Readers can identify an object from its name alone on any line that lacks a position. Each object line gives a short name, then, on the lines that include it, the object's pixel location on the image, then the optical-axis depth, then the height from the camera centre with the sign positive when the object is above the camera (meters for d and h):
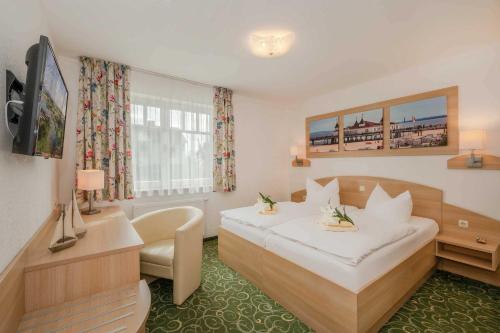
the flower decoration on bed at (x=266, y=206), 3.02 -0.59
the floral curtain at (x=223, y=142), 3.98 +0.41
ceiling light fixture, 2.34 +1.35
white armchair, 2.13 -0.91
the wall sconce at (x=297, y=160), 4.72 +0.08
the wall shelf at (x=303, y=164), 4.69 -0.01
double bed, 1.68 -0.99
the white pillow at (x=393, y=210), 2.74 -0.60
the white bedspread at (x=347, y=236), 1.79 -0.68
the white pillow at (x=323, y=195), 3.75 -0.54
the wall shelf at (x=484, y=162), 2.55 +0.00
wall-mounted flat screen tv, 1.09 +0.34
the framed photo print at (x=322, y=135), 4.18 +0.55
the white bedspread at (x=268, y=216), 2.68 -0.68
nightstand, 2.34 -1.07
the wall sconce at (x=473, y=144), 2.53 +0.22
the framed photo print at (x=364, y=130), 3.56 +0.56
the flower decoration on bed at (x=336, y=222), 2.25 -0.61
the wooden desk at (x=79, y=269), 1.28 -0.65
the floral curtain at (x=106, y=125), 2.84 +0.53
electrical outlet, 2.74 -0.76
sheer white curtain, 3.29 +0.45
